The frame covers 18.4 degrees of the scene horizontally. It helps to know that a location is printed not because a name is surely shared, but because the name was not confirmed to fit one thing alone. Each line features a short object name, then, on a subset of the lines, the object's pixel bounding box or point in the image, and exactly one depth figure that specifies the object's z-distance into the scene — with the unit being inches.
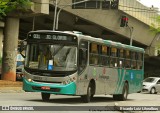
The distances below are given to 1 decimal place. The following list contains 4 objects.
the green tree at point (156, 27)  2103.6
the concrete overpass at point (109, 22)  2084.4
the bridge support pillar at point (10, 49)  1660.9
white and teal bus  791.7
